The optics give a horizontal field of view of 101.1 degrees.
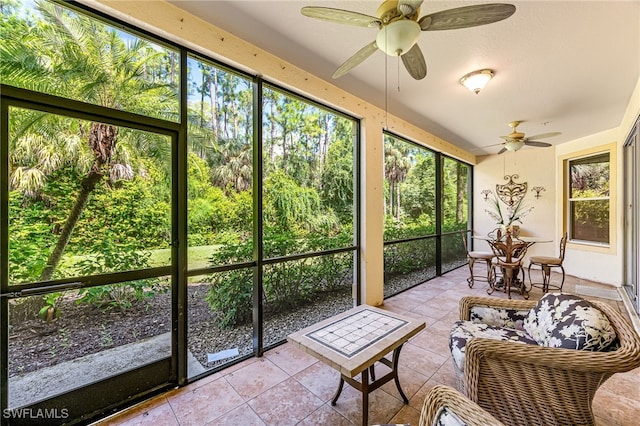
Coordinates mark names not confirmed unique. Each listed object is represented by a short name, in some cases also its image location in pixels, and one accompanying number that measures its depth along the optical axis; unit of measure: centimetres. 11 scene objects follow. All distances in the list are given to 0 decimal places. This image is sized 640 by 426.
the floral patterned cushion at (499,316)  202
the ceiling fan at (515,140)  409
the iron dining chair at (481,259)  446
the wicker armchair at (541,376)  125
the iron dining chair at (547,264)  418
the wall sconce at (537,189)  576
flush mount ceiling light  263
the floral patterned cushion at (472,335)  166
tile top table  147
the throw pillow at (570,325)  135
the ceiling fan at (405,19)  137
